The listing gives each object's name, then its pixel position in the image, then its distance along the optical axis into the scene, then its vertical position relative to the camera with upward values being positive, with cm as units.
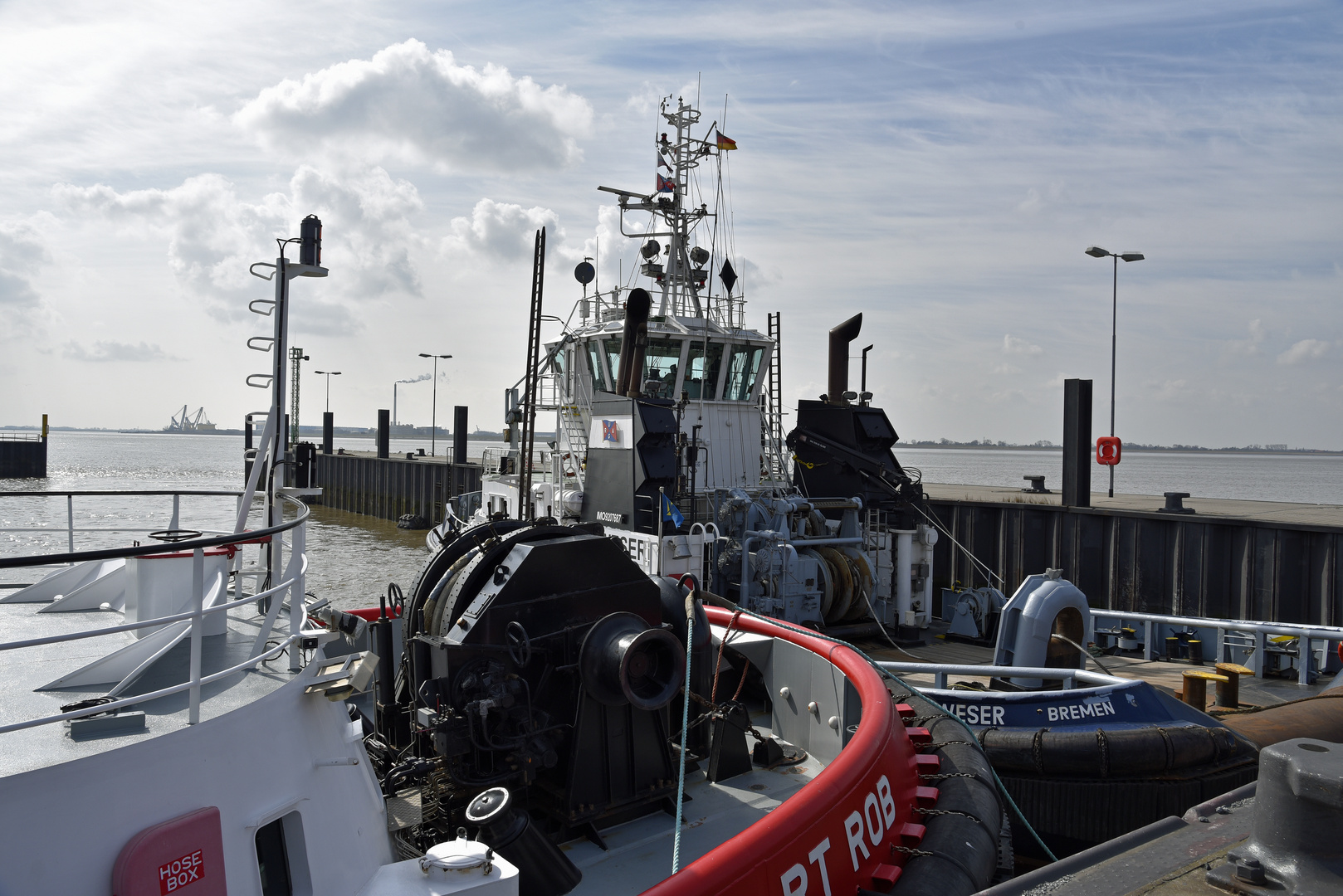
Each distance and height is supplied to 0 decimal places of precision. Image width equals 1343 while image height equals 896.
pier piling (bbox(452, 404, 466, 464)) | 4009 +12
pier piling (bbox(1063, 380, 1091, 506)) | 1898 +35
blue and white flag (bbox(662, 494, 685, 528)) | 1212 -106
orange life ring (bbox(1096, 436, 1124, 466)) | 2238 +13
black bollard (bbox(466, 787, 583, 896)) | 392 -205
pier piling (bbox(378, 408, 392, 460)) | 4609 +1
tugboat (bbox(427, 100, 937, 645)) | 1245 -39
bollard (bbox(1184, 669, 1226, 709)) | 786 -218
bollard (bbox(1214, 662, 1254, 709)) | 825 -226
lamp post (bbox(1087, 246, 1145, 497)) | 2498 +576
